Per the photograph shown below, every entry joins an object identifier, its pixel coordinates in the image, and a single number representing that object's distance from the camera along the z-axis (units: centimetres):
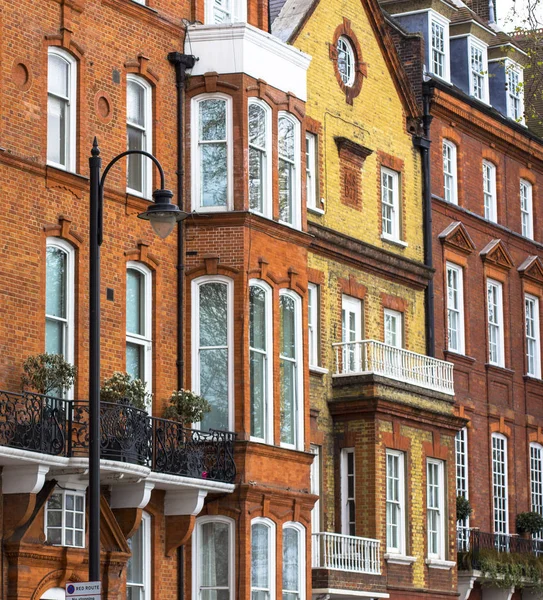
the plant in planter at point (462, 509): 4178
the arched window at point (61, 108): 2911
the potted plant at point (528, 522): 4544
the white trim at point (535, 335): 4869
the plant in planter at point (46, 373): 2716
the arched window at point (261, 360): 3153
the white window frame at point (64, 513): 2742
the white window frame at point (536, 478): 4706
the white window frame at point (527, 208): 4934
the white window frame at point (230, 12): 3341
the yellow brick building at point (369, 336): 3712
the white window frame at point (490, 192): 4716
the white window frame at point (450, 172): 4481
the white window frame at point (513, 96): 5044
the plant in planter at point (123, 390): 2838
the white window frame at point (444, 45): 4622
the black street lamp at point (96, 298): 2231
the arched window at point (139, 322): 3033
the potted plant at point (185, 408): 3022
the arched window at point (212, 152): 3206
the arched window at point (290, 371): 3253
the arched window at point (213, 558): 3078
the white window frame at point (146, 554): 2983
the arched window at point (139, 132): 3105
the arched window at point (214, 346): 3125
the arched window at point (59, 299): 2842
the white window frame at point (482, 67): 4847
